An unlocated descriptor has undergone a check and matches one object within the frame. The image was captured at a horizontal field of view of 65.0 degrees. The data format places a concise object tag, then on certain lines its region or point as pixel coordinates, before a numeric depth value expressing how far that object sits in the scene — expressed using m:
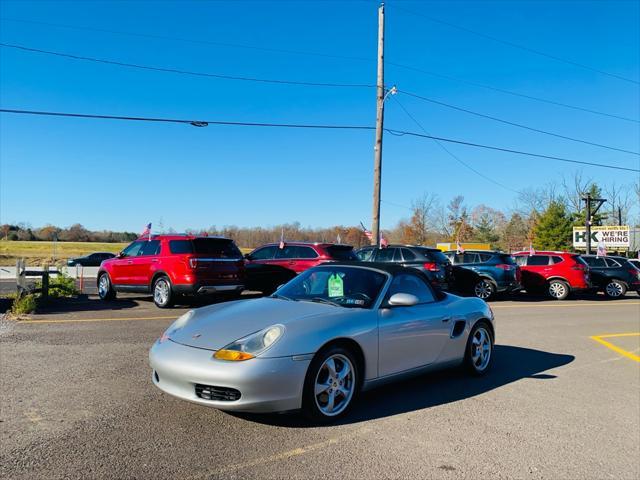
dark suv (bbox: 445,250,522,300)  17.17
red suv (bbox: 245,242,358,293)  14.56
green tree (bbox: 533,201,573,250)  60.00
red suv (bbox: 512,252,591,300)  18.81
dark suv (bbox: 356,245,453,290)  14.99
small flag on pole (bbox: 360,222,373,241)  20.58
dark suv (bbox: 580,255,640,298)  20.70
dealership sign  41.38
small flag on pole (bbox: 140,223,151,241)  14.96
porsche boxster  4.00
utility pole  20.23
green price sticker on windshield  5.29
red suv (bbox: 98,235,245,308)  11.93
